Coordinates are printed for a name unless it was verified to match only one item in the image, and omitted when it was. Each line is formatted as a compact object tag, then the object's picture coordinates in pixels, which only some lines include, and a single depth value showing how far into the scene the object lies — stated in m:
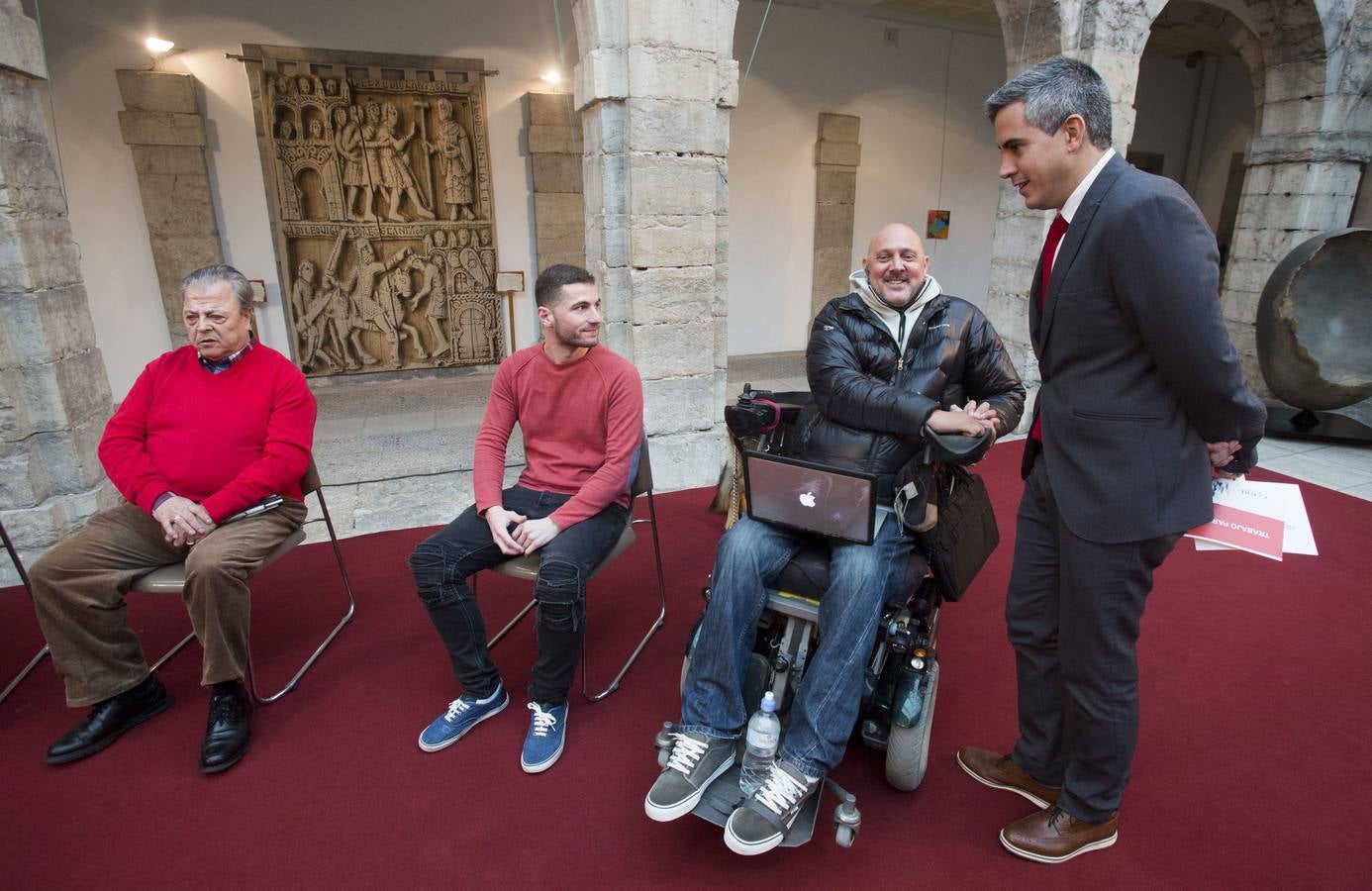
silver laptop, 1.99
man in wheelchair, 1.89
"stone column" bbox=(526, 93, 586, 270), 6.49
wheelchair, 2.01
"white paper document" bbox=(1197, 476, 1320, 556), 1.61
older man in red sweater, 2.24
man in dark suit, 1.47
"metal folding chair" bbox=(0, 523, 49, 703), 2.54
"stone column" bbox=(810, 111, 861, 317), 7.77
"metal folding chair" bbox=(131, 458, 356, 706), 2.29
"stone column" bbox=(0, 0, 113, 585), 3.09
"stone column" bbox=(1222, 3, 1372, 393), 5.69
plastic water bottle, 1.90
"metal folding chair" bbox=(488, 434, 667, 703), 2.37
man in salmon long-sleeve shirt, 2.28
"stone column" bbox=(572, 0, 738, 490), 3.81
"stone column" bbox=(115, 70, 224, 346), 5.46
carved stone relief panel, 6.00
